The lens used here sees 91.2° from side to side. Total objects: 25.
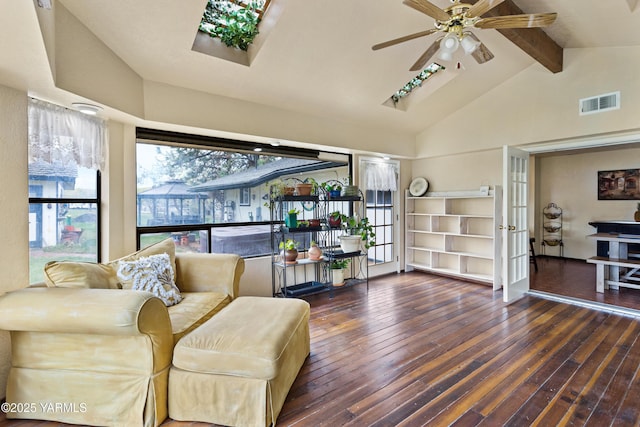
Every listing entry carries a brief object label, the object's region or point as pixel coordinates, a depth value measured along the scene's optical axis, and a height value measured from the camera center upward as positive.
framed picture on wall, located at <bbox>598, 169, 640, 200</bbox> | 5.96 +0.48
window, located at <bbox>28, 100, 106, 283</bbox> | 2.41 +0.21
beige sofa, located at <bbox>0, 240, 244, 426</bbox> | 1.72 -0.84
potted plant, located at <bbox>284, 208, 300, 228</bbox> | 3.88 -0.11
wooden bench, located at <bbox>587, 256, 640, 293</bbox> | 4.19 -0.87
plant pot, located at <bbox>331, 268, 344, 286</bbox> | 4.42 -0.93
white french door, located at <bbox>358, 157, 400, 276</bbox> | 5.24 -0.23
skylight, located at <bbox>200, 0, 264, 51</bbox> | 2.66 +1.68
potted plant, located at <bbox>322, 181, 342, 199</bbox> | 4.22 +0.27
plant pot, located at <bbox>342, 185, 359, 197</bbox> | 4.35 +0.26
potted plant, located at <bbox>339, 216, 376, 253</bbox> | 4.37 -0.35
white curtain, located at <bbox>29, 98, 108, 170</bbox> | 2.35 +0.61
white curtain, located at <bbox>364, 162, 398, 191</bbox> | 5.11 +0.56
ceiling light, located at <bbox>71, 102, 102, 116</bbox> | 2.44 +0.82
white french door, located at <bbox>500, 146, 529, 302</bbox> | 3.98 -0.21
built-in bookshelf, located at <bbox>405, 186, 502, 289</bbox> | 4.64 -0.39
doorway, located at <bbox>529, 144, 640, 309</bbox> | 6.02 +0.15
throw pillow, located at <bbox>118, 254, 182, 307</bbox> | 2.37 -0.51
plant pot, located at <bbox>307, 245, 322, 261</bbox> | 4.12 -0.57
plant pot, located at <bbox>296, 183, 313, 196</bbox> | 3.94 +0.27
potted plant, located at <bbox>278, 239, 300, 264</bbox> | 3.87 -0.52
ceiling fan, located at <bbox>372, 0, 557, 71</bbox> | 1.99 +1.28
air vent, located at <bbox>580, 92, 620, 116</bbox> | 3.52 +1.22
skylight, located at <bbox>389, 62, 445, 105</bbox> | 4.17 +1.81
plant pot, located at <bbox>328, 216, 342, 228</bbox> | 4.28 -0.16
